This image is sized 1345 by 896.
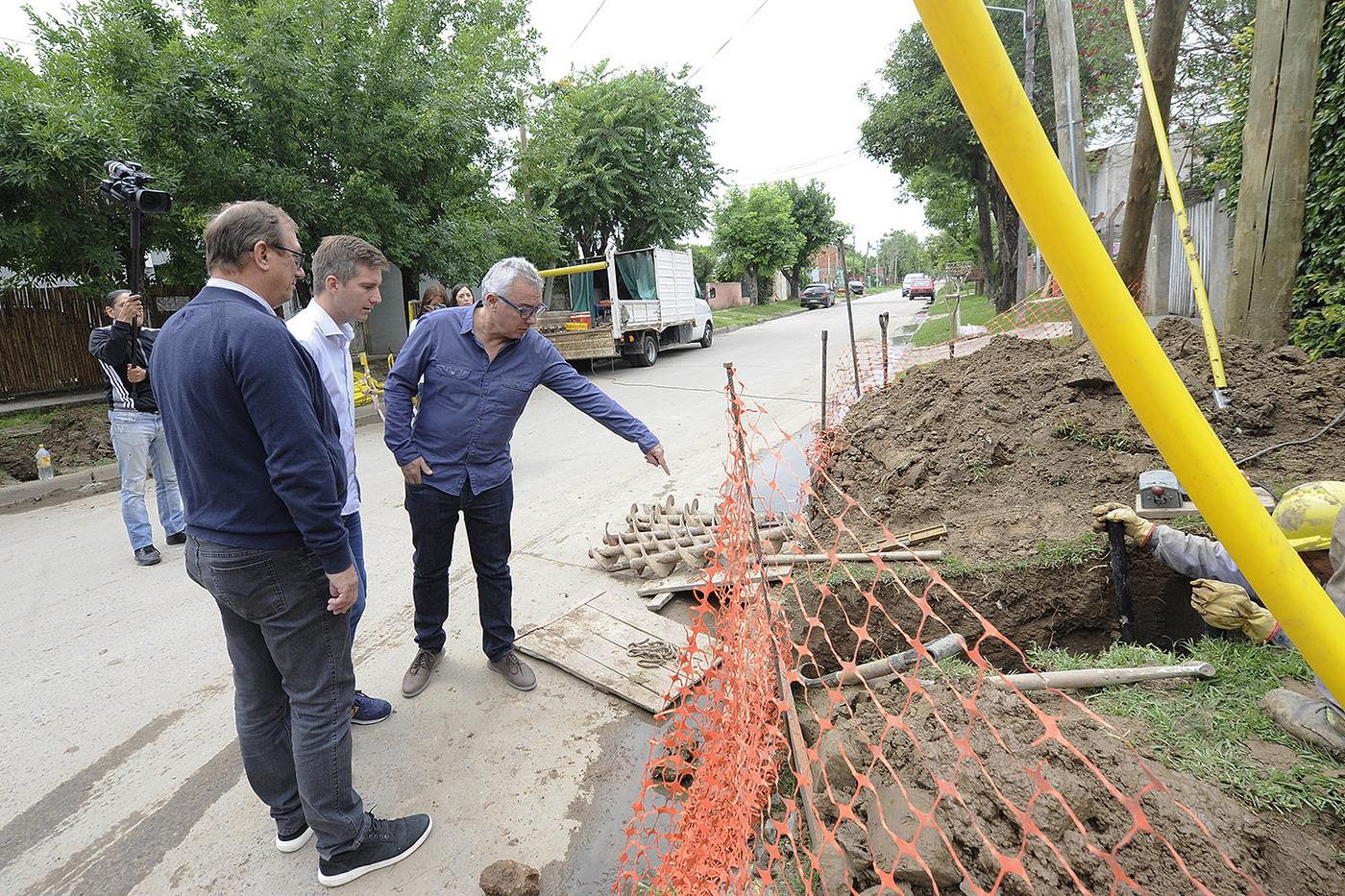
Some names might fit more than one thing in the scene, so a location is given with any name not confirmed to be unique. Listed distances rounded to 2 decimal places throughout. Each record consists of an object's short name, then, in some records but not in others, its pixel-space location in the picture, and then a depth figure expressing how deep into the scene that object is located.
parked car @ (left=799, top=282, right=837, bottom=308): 41.09
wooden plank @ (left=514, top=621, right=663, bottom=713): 3.29
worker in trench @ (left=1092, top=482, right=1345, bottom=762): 2.18
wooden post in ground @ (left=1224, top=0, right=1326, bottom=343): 4.93
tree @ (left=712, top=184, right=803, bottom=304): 41.41
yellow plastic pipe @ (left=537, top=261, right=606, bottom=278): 15.12
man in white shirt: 2.88
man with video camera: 4.85
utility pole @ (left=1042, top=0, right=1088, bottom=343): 8.24
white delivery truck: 14.10
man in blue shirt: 3.17
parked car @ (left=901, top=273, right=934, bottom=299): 41.09
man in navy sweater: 2.01
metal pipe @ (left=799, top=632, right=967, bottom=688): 2.96
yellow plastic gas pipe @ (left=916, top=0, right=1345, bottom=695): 0.54
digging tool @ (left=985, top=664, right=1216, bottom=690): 2.63
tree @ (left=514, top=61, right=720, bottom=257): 19.23
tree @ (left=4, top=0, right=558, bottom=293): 8.95
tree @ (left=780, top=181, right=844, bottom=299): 48.56
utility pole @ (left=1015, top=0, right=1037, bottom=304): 12.98
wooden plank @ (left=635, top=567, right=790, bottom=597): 4.26
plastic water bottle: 7.39
